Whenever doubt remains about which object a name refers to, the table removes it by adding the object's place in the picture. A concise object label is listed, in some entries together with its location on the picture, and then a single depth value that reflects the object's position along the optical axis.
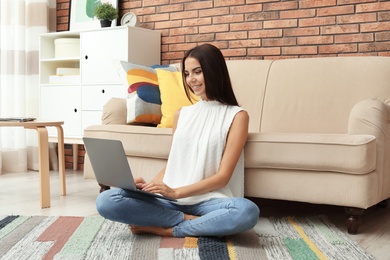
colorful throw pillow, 2.96
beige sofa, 2.16
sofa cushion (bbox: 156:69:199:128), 2.93
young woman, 1.90
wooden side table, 2.68
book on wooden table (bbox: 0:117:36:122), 2.71
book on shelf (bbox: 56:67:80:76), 4.05
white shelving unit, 3.71
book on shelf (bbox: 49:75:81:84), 3.98
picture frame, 4.13
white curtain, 4.10
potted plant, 3.83
